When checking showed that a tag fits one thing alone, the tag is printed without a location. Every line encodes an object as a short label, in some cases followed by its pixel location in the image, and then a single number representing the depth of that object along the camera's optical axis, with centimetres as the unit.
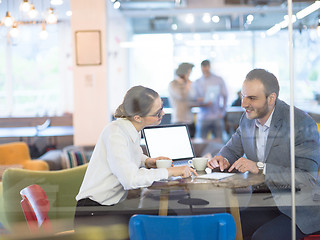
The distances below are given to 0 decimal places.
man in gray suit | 280
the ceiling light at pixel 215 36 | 761
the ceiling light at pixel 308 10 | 287
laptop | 292
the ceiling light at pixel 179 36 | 870
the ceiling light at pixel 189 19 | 1014
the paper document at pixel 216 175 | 279
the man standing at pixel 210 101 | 424
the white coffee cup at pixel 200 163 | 296
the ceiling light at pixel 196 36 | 920
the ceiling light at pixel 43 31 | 551
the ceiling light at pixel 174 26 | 1020
